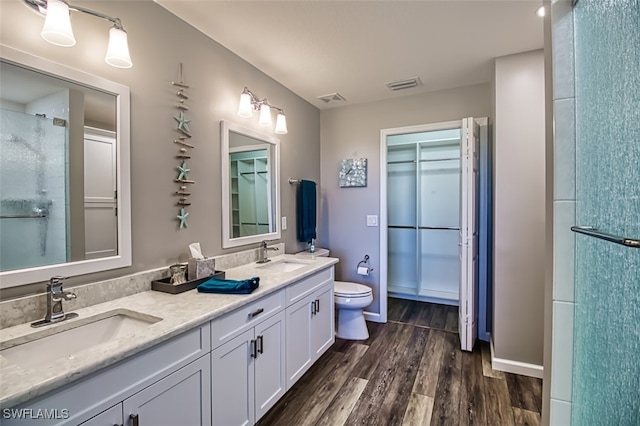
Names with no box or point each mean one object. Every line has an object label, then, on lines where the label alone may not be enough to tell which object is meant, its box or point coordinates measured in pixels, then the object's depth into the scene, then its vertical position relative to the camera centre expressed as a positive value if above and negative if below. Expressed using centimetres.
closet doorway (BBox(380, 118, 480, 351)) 380 -9
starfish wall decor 180 +42
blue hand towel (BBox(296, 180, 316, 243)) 306 -1
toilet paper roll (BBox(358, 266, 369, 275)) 325 -67
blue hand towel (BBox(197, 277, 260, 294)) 154 -41
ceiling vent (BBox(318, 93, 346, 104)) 312 +126
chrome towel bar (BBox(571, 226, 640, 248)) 58 -6
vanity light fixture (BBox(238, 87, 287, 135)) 219 +83
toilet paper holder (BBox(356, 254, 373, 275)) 326 -65
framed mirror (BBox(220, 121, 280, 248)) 217 +22
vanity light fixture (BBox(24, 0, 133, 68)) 115 +79
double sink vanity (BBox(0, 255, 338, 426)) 82 -55
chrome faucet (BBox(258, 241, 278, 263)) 245 -36
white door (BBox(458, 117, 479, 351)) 250 -17
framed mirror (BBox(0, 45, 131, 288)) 113 +18
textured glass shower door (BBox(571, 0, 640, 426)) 67 +0
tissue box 171 -34
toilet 282 -97
